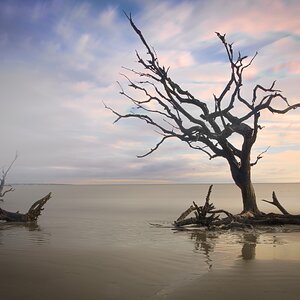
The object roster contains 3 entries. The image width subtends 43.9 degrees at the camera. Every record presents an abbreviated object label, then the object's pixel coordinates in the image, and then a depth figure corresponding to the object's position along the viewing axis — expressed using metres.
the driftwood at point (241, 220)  14.38
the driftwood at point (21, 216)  18.75
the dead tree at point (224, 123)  15.98
